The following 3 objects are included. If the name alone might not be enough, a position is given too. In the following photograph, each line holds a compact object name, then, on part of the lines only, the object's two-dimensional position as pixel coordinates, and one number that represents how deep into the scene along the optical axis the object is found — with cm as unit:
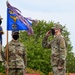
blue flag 1702
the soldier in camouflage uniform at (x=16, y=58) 1614
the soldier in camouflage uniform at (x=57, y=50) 1600
